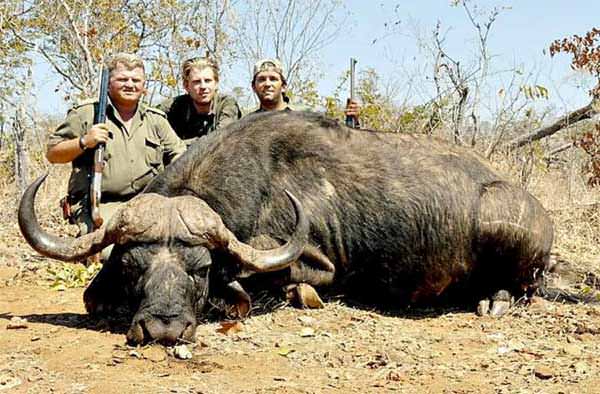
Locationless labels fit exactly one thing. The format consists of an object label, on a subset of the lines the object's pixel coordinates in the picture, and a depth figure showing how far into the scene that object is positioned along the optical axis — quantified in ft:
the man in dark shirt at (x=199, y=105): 25.89
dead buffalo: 18.78
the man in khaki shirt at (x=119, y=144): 23.70
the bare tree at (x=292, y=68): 50.80
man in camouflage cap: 27.48
